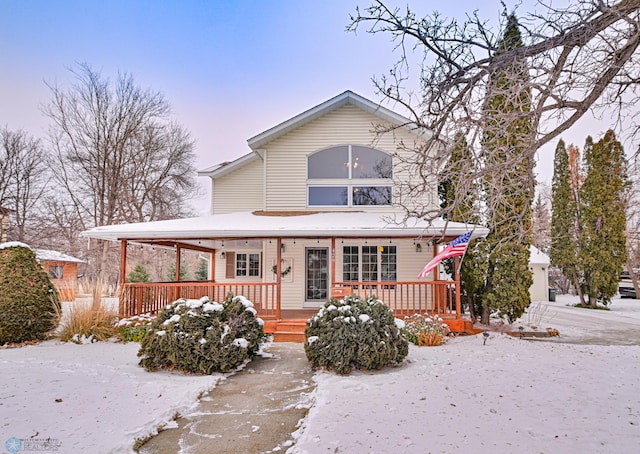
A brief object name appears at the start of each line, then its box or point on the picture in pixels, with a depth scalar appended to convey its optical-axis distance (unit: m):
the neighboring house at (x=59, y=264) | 22.14
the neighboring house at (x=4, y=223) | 19.37
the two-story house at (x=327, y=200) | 11.66
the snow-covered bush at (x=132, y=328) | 8.42
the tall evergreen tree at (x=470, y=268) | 10.45
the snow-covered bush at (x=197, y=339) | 6.12
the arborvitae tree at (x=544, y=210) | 31.34
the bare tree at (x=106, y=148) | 21.38
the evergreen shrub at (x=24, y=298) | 7.85
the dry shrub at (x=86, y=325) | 8.23
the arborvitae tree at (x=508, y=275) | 10.00
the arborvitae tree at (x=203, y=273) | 23.81
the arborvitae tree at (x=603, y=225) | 16.41
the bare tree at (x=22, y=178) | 21.91
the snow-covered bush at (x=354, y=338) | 6.02
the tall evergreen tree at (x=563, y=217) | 18.45
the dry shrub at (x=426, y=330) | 8.26
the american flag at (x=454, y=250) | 8.32
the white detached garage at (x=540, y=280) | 21.72
